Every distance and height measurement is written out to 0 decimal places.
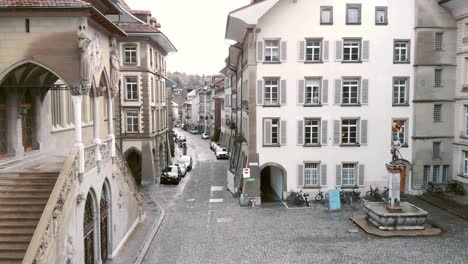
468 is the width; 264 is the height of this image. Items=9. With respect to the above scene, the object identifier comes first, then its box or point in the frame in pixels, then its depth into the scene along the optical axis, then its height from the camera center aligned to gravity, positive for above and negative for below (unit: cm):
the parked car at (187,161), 4779 -583
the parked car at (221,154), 5807 -618
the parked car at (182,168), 4348 -611
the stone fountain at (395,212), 2327 -576
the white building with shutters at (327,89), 3023 +125
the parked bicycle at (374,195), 3083 -627
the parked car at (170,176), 3869 -608
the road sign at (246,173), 2939 -440
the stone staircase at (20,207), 1224 -302
